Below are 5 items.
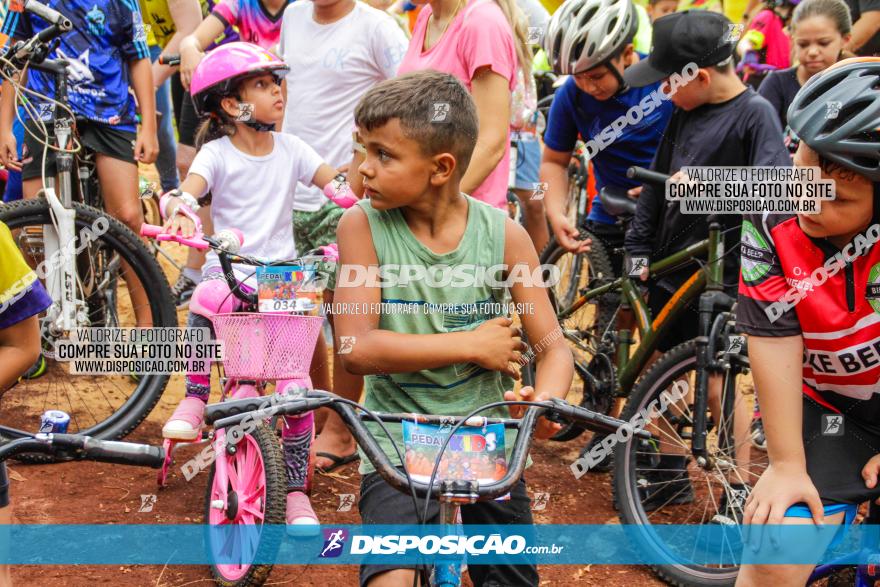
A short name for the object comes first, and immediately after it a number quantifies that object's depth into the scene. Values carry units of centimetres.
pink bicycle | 370
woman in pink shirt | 414
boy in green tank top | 270
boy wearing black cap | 442
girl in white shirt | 430
